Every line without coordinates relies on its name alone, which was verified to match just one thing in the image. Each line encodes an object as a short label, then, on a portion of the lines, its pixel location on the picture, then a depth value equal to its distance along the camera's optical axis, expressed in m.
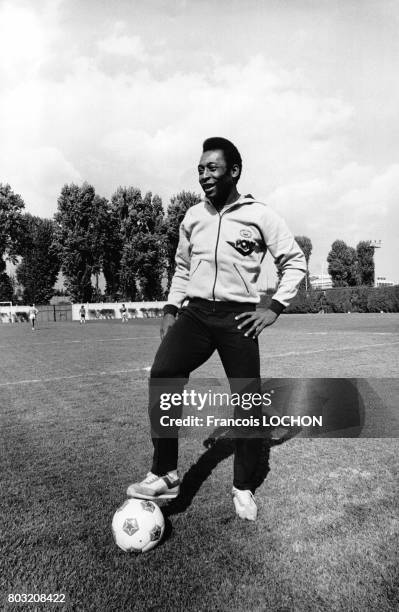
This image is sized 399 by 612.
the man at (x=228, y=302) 3.28
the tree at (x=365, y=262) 102.06
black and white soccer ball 2.82
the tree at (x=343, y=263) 100.88
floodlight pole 102.44
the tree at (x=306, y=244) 108.27
